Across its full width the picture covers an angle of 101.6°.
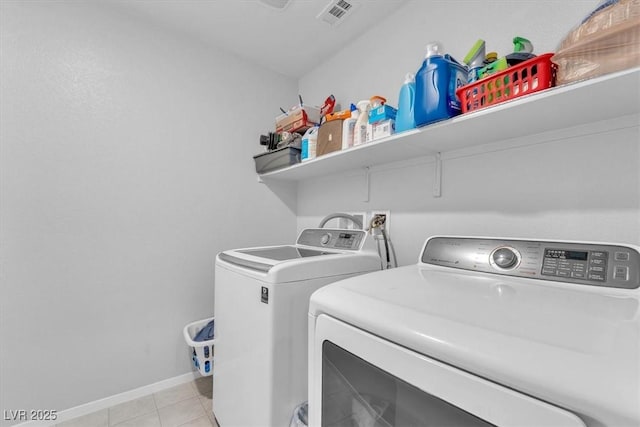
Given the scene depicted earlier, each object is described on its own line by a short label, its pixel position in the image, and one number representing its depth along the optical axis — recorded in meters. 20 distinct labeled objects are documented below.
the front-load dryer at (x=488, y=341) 0.39
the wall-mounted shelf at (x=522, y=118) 0.75
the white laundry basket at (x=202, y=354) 1.67
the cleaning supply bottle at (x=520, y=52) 0.93
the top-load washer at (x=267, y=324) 1.02
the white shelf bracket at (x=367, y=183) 1.81
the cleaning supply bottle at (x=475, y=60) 1.06
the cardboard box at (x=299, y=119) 1.98
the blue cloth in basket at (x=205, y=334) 1.87
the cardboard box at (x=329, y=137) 1.57
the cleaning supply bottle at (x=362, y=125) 1.45
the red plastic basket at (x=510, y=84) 0.82
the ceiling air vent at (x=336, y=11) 1.64
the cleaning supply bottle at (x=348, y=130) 1.52
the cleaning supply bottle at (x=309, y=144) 1.78
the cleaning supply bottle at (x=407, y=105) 1.17
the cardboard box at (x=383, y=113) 1.32
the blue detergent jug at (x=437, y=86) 1.00
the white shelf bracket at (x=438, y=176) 1.43
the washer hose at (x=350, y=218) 1.74
